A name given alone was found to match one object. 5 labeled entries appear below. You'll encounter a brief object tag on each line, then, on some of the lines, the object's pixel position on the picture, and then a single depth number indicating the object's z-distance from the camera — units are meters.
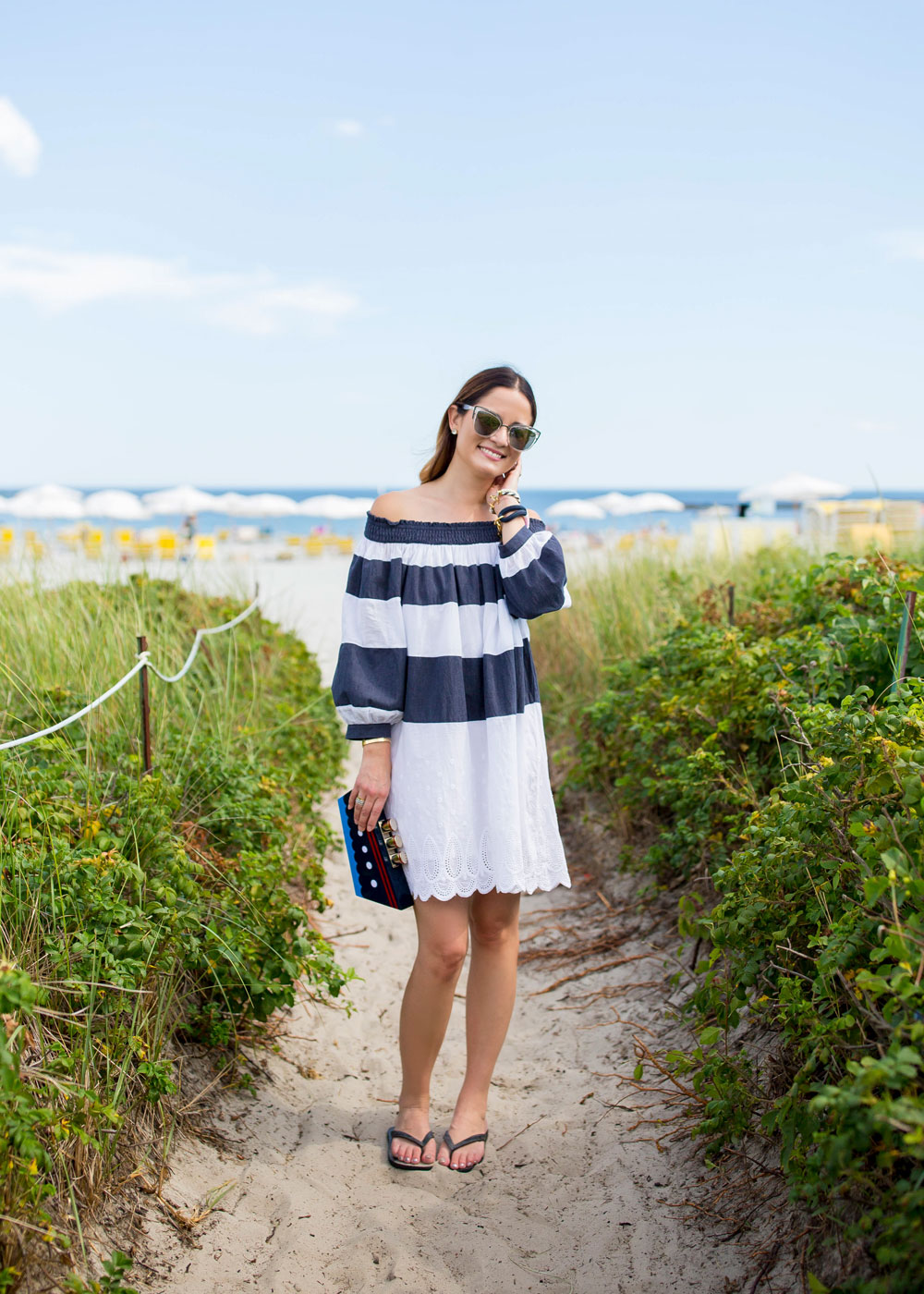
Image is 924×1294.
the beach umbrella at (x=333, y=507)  29.92
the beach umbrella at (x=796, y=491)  20.78
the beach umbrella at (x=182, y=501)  26.03
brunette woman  2.37
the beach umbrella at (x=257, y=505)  27.77
